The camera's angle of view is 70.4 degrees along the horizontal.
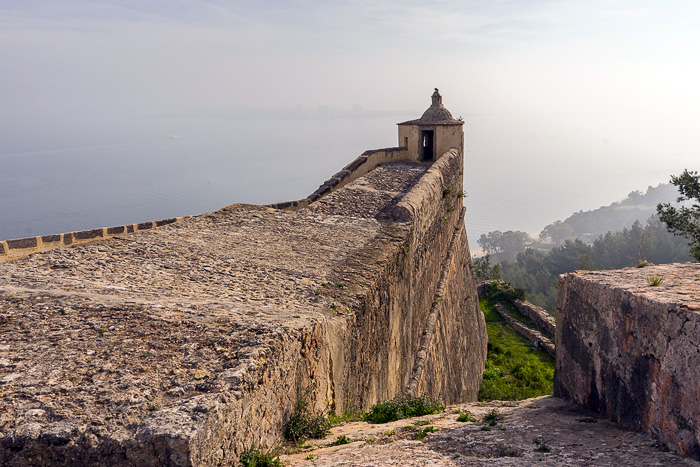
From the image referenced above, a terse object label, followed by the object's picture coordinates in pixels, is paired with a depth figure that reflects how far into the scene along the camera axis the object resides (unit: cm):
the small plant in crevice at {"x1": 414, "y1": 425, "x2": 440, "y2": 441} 342
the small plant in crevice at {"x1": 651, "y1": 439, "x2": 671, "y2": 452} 286
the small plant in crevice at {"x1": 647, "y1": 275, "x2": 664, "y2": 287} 348
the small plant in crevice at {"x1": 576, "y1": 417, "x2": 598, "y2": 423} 361
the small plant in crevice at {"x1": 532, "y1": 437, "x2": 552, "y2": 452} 301
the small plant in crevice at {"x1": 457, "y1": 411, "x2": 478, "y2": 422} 395
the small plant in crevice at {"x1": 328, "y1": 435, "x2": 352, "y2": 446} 325
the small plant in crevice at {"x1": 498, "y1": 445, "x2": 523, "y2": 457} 300
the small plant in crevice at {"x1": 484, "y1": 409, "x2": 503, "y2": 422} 391
